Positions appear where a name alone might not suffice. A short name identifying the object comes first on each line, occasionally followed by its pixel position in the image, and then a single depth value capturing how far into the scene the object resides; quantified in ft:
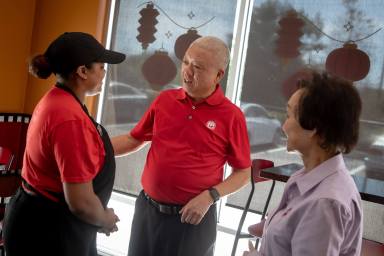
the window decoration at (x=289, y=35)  8.64
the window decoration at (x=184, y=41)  9.82
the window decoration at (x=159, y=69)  10.13
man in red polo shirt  5.60
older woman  2.92
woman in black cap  4.27
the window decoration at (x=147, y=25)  10.30
